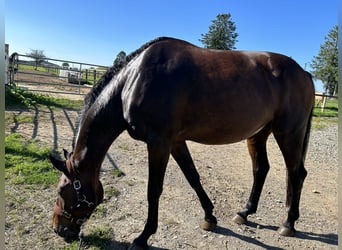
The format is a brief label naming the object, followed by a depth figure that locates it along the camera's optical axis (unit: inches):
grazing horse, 86.7
